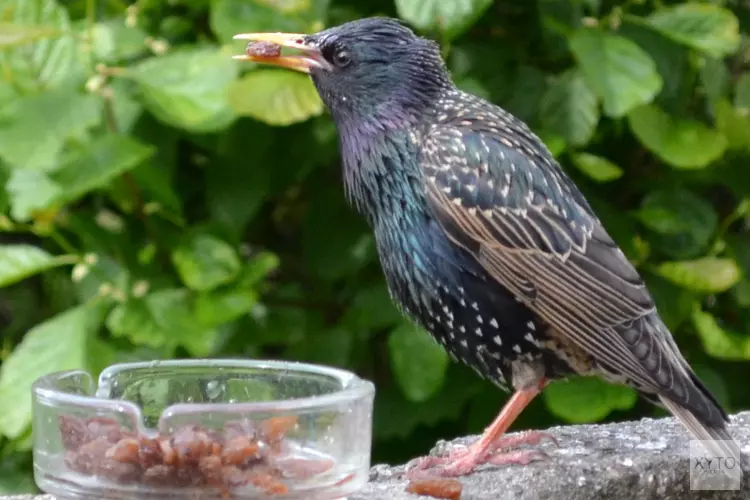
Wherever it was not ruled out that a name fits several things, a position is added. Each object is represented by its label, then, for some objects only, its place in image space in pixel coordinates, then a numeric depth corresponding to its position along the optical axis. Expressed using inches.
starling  207.0
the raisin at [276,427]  139.6
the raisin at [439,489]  175.6
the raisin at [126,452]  139.1
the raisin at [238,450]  139.6
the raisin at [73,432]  140.5
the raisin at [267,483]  140.2
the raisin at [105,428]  140.0
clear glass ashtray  138.9
